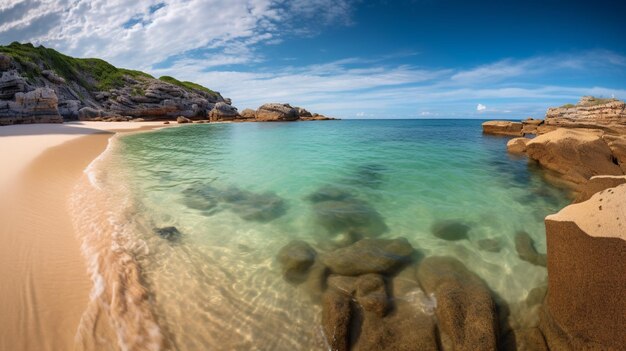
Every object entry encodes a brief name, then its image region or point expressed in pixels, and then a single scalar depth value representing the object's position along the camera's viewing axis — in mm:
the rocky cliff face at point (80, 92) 30312
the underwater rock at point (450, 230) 5716
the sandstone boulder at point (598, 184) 5105
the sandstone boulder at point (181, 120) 50812
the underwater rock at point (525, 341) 3104
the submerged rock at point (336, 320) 3133
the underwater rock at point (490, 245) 5297
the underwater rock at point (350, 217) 5957
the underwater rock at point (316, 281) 3929
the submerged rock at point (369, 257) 4395
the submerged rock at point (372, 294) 3555
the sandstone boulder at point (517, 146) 17359
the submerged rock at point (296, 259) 4384
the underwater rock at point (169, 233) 5410
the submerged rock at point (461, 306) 3074
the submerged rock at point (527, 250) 4926
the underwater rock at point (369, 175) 9710
